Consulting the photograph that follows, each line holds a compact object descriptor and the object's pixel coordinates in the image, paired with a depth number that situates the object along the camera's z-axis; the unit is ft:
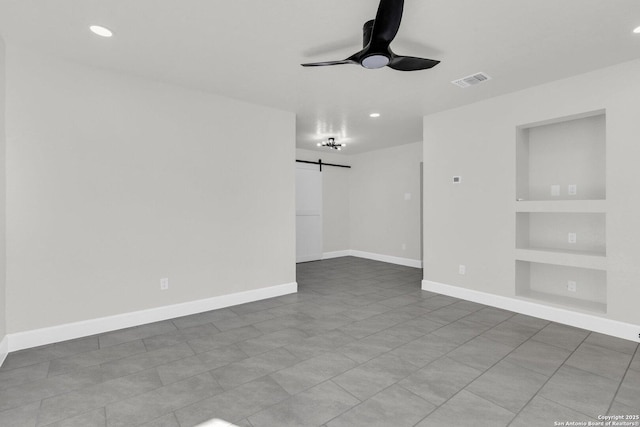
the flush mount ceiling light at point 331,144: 20.83
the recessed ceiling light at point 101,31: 8.07
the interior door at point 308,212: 24.07
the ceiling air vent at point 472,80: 10.96
